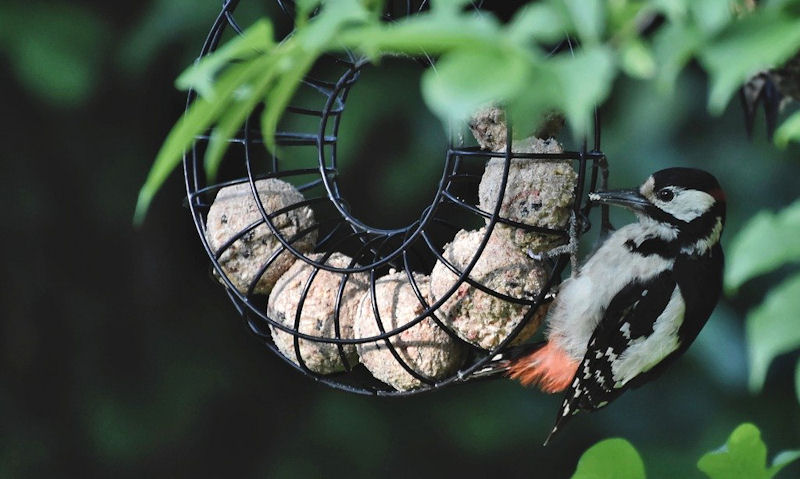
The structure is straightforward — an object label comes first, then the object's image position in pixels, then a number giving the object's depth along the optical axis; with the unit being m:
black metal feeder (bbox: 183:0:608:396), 4.90
